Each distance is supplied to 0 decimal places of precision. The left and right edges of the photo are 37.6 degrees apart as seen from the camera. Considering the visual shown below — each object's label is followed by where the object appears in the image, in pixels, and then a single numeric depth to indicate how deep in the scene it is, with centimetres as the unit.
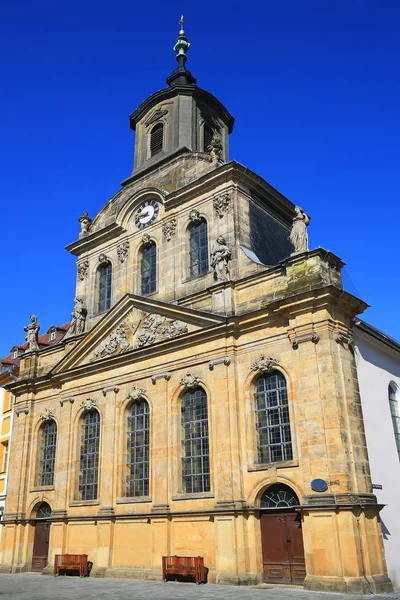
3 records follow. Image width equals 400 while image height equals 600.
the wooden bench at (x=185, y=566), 1736
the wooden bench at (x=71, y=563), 2081
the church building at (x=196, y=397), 1667
